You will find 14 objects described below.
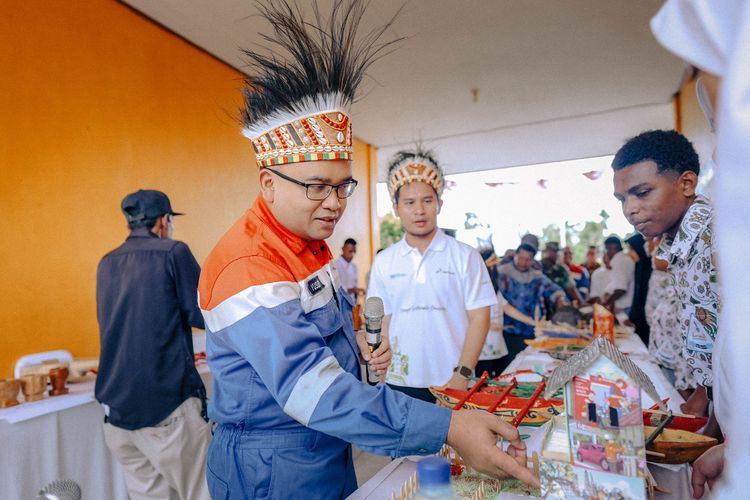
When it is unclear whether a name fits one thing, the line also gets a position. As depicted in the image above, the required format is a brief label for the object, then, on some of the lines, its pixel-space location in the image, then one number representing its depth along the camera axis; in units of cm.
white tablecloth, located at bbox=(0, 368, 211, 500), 242
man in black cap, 268
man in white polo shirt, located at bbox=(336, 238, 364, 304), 866
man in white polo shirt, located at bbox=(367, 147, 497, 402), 276
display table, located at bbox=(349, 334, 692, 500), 124
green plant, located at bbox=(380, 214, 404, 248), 1435
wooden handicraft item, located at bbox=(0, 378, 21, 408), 257
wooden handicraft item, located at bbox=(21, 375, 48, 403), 274
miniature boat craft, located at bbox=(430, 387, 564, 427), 150
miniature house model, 97
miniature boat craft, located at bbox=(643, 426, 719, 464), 129
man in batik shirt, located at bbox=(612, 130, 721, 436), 159
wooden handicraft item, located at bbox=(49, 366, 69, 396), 288
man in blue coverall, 115
